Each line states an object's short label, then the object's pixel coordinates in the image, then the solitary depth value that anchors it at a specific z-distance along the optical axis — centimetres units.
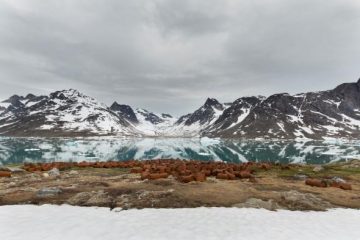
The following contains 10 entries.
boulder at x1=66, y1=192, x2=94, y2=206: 2120
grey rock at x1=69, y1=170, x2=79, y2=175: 3675
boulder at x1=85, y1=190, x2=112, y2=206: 2100
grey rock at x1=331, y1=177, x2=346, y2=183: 3150
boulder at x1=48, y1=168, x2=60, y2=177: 3506
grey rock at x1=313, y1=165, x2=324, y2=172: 4252
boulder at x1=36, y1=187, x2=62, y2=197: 2297
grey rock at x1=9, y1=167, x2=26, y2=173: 3832
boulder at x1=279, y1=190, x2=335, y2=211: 2103
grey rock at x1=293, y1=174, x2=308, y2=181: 3410
